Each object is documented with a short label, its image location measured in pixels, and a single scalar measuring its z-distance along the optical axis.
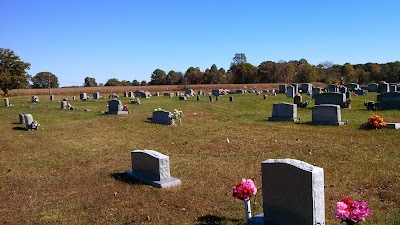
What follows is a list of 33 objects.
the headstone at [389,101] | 21.59
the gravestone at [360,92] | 38.84
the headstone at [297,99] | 26.95
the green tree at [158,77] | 117.31
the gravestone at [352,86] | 46.97
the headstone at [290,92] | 39.09
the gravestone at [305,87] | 49.33
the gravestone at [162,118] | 19.30
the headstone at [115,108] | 25.08
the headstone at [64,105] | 32.28
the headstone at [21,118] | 21.44
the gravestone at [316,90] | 40.29
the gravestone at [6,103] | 37.91
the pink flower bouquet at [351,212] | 4.41
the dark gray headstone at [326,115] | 16.89
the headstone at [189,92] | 54.67
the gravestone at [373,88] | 46.41
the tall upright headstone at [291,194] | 5.16
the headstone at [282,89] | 49.80
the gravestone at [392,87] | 38.60
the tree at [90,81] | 113.89
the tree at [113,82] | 115.50
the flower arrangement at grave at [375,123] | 14.80
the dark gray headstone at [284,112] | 19.03
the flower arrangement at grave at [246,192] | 5.97
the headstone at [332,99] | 24.17
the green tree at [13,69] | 60.41
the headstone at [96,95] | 49.80
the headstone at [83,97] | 46.97
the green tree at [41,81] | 100.93
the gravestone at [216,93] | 49.11
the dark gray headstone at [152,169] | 8.45
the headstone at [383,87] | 38.41
